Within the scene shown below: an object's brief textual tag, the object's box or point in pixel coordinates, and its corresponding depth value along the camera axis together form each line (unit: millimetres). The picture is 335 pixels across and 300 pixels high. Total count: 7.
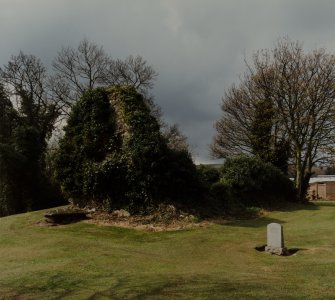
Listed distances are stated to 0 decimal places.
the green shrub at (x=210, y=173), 27031
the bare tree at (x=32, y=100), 44969
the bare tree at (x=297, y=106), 33844
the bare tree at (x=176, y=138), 53731
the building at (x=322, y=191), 50688
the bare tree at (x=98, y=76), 44625
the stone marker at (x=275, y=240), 14180
